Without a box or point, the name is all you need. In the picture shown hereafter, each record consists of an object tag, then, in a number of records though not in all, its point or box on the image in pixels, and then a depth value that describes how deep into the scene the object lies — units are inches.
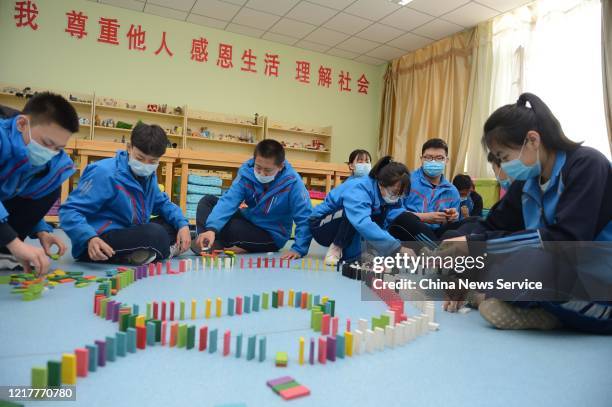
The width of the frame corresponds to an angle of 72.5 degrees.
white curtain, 157.6
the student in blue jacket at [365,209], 94.2
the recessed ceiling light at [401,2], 182.2
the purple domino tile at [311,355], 43.4
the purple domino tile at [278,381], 38.0
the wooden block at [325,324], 53.4
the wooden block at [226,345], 44.8
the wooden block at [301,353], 43.4
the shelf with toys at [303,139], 245.0
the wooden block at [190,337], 45.6
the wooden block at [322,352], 44.1
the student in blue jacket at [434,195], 116.0
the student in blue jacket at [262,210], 109.7
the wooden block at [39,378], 33.6
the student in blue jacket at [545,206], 54.5
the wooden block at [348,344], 46.3
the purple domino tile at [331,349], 44.7
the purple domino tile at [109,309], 53.6
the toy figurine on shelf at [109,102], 203.3
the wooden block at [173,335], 46.3
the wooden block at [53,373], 33.9
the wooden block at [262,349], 43.3
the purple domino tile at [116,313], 53.4
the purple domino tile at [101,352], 39.6
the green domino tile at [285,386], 36.9
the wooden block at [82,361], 37.1
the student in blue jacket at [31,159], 65.3
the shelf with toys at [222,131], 223.1
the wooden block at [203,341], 45.4
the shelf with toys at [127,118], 203.3
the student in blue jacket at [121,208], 83.7
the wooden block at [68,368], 35.3
